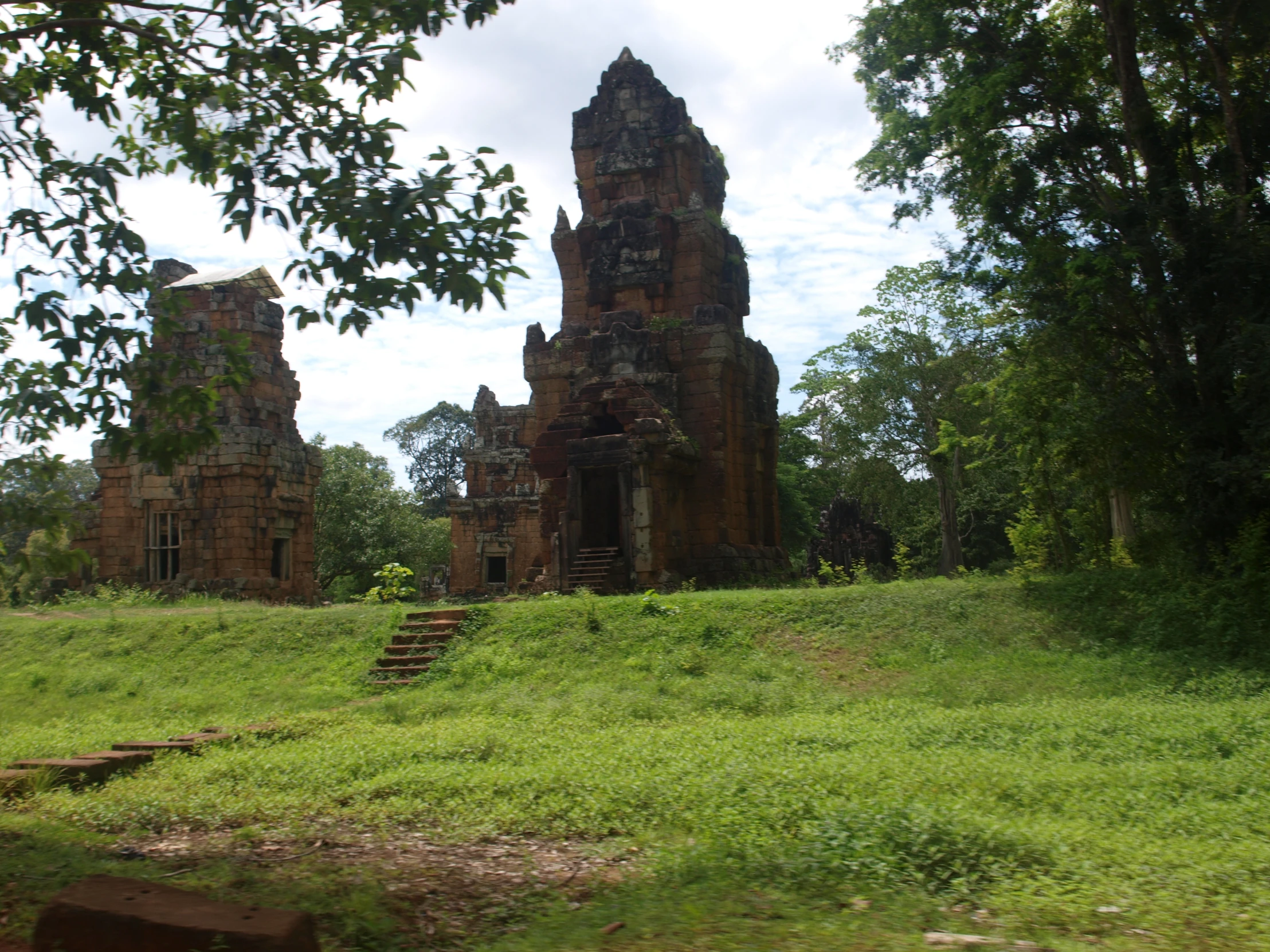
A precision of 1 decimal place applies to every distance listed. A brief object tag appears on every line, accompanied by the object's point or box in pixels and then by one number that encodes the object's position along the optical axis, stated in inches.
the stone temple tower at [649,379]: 705.6
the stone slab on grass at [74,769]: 277.6
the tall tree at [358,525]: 1323.8
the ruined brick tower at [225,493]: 789.9
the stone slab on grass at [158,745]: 315.0
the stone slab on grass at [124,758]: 291.1
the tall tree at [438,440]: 2390.5
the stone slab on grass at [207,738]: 325.1
